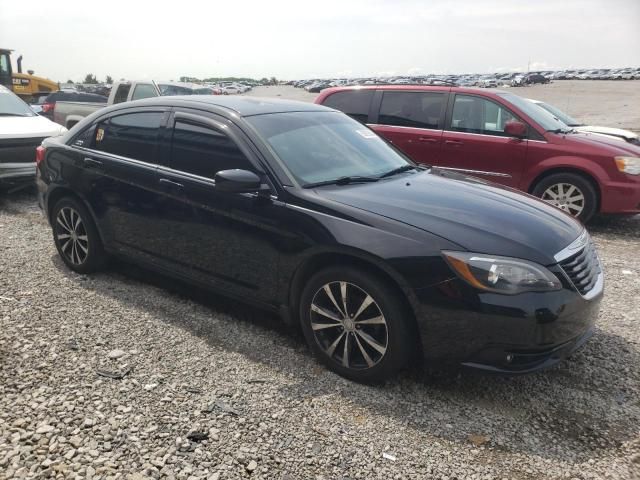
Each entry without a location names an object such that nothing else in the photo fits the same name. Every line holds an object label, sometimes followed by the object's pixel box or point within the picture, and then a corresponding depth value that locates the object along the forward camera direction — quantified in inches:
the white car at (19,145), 298.4
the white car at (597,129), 358.0
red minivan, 264.5
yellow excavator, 792.9
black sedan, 112.3
